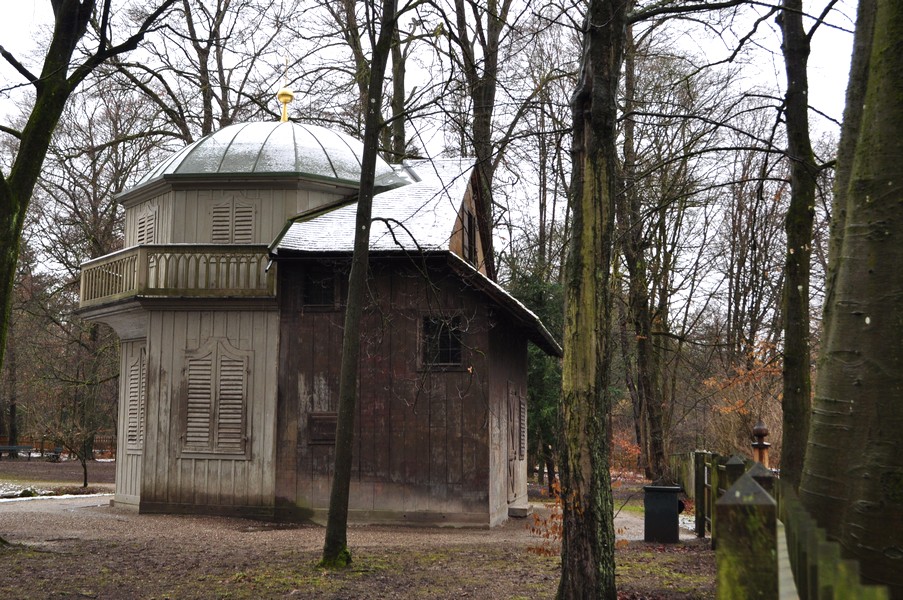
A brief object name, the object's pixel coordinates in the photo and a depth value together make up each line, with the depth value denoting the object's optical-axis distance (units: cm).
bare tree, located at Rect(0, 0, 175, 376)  1210
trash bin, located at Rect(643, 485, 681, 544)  1419
